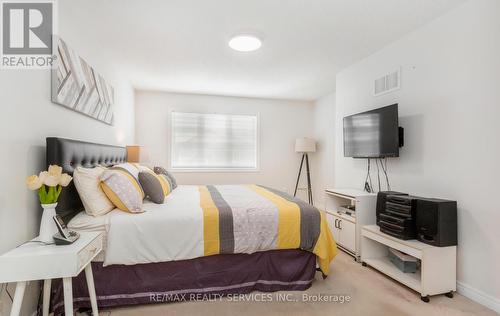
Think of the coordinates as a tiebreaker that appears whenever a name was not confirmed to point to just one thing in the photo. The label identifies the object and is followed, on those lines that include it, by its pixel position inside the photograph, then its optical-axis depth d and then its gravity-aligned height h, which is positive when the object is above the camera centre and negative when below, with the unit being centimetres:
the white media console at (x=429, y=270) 201 -93
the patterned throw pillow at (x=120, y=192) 195 -27
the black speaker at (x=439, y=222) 205 -55
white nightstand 121 -54
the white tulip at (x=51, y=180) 137 -13
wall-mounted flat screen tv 258 +28
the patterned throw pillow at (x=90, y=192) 185 -26
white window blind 491 +33
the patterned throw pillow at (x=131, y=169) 232 -12
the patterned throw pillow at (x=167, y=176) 323 -25
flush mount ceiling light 257 +124
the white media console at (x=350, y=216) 279 -71
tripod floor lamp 500 +23
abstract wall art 192 +66
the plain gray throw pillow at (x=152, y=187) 229 -28
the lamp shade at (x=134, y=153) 370 +7
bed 180 -71
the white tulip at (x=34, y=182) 135 -14
